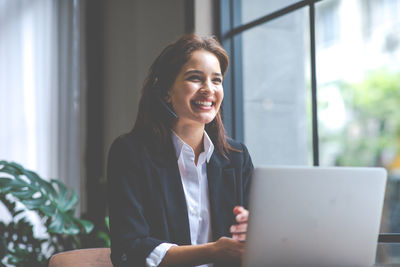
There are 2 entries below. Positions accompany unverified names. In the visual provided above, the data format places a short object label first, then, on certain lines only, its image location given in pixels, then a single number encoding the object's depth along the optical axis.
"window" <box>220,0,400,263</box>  2.26
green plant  2.44
